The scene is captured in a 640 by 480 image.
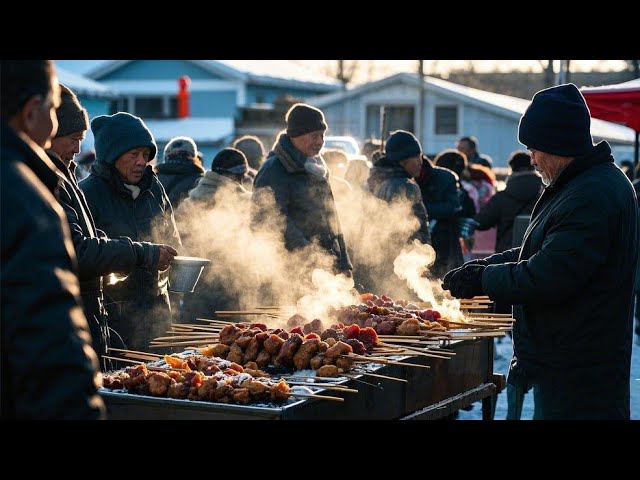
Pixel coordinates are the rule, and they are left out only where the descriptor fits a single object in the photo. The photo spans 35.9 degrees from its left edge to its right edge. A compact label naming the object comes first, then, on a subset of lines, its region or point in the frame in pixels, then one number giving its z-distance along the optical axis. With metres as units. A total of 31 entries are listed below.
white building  35.84
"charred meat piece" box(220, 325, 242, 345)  5.55
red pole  39.41
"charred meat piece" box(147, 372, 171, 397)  4.57
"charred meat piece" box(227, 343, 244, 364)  5.26
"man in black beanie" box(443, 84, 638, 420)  4.70
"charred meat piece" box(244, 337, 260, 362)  5.26
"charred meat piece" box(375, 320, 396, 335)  5.96
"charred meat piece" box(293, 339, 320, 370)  5.17
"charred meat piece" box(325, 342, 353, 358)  5.13
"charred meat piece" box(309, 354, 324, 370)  5.09
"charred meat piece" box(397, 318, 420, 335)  5.95
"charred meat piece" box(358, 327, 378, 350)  5.61
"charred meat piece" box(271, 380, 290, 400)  4.48
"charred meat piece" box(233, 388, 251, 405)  4.43
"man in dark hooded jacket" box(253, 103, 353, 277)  7.67
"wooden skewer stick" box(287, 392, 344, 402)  4.46
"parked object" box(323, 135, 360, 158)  18.59
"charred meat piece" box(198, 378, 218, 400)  4.50
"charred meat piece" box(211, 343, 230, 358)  5.41
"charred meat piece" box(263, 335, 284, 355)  5.28
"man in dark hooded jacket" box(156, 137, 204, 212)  9.32
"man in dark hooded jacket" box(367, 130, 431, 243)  9.38
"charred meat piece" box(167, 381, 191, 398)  4.54
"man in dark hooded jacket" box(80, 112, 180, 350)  6.11
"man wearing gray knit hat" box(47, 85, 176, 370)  5.05
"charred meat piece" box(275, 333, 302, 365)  5.21
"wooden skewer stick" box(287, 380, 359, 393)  4.61
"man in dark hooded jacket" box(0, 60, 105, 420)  2.67
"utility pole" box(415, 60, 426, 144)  35.91
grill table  4.43
